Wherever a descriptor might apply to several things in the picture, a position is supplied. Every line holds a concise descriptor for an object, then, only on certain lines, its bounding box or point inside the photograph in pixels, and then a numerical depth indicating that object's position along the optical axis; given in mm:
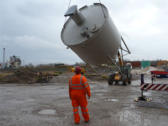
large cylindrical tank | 6141
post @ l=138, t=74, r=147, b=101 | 6434
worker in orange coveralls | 4281
